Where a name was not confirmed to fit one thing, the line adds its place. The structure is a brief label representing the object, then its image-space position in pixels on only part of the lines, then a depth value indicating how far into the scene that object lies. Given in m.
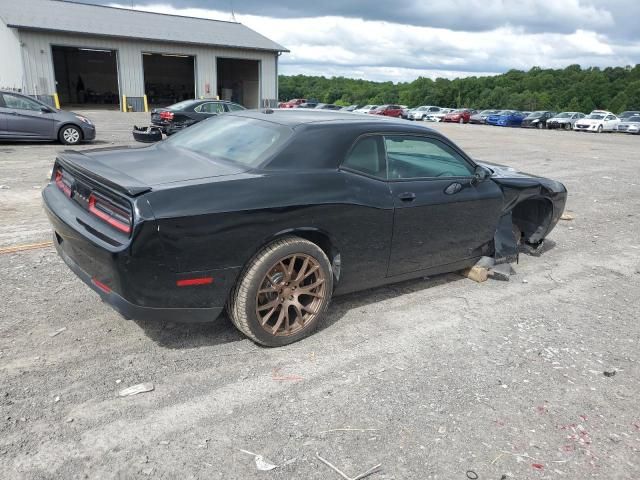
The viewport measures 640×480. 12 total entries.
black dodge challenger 3.06
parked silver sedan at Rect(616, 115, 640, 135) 36.09
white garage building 29.64
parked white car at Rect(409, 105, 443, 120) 48.12
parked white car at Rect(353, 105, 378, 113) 47.54
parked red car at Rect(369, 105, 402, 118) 45.03
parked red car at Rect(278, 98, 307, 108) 47.35
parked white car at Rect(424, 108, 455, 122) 46.77
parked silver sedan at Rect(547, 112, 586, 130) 39.92
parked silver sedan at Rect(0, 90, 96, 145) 13.28
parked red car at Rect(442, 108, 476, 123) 45.34
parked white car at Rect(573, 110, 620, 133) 37.31
